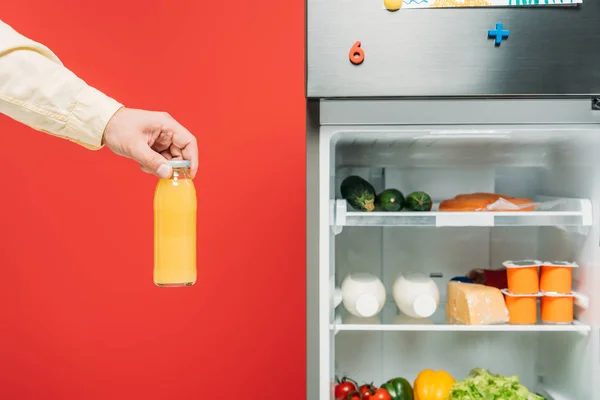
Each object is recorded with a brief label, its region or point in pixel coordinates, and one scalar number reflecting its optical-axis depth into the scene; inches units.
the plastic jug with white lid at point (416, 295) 71.9
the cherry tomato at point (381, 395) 71.8
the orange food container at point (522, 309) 71.4
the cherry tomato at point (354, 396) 73.2
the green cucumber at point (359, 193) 71.6
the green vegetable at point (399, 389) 73.8
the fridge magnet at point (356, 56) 59.3
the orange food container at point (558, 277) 71.1
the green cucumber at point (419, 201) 72.5
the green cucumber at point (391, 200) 72.7
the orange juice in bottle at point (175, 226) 56.4
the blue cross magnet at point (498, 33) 58.9
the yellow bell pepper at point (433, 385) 71.5
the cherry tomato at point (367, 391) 73.0
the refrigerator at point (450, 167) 59.4
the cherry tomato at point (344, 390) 73.8
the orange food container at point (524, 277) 71.9
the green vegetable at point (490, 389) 67.7
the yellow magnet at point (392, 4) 59.3
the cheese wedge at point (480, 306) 69.9
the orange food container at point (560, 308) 70.9
